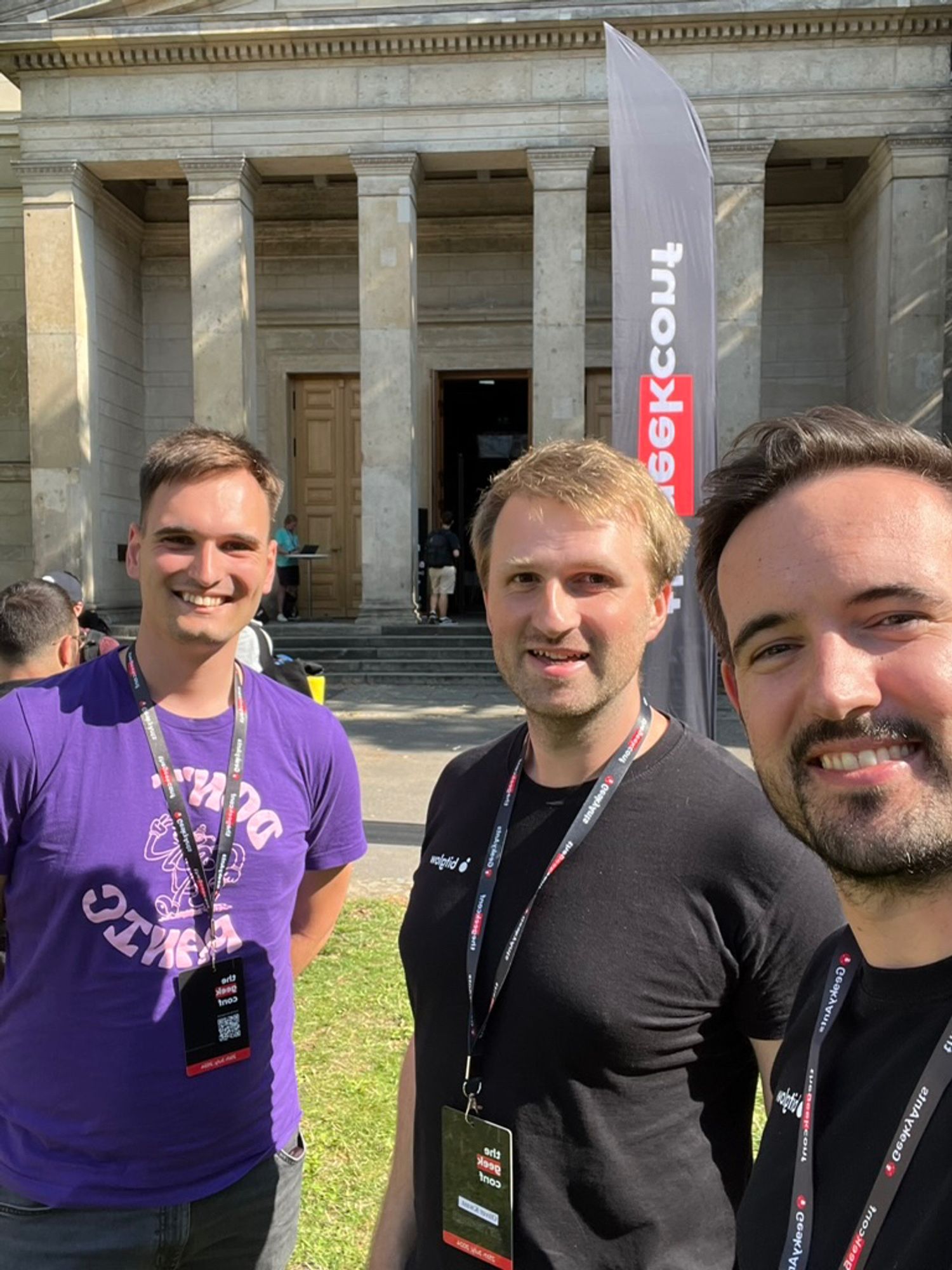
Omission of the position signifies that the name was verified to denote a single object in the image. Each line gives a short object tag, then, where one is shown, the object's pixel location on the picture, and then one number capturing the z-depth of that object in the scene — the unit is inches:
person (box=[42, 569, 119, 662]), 192.1
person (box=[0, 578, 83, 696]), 148.5
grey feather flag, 271.9
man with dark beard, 42.6
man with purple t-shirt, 74.5
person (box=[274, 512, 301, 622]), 713.6
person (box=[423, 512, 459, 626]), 683.4
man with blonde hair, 63.0
